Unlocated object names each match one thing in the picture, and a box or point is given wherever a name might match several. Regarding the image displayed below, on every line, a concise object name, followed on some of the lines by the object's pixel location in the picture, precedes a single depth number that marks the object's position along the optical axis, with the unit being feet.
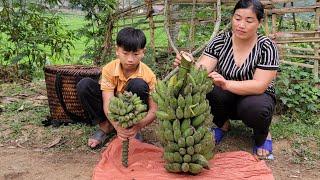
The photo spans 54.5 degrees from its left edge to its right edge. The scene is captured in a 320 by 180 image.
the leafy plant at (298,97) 10.32
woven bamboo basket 9.68
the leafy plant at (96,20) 13.56
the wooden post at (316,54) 10.63
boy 7.60
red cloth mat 7.20
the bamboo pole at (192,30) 10.76
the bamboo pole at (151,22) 11.86
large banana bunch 6.76
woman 7.68
